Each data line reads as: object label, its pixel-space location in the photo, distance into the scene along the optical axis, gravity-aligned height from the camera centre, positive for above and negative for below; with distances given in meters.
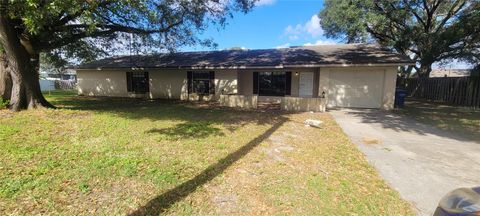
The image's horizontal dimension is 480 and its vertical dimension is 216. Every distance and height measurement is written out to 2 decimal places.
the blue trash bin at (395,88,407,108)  14.03 -0.47
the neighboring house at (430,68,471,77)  46.17 +3.90
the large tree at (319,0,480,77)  17.17 +5.08
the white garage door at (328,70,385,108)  13.23 +0.07
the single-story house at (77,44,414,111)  13.09 +0.77
